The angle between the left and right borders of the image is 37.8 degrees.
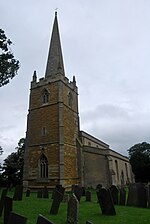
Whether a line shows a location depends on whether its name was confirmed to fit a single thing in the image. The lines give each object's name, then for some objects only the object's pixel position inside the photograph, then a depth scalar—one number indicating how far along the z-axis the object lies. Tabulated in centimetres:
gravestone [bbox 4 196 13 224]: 655
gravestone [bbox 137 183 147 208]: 1064
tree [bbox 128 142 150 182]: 4981
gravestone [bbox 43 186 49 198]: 1638
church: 2389
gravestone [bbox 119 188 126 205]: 1144
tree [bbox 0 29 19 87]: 1473
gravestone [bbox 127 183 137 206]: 1102
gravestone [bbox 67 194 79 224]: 668
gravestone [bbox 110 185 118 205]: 1169
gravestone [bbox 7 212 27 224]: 384
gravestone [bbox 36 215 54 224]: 342
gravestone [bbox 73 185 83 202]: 1255
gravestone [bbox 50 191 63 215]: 883
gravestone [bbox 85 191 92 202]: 1329
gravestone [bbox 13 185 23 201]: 1414
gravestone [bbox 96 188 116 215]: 845
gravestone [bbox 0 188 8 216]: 830
